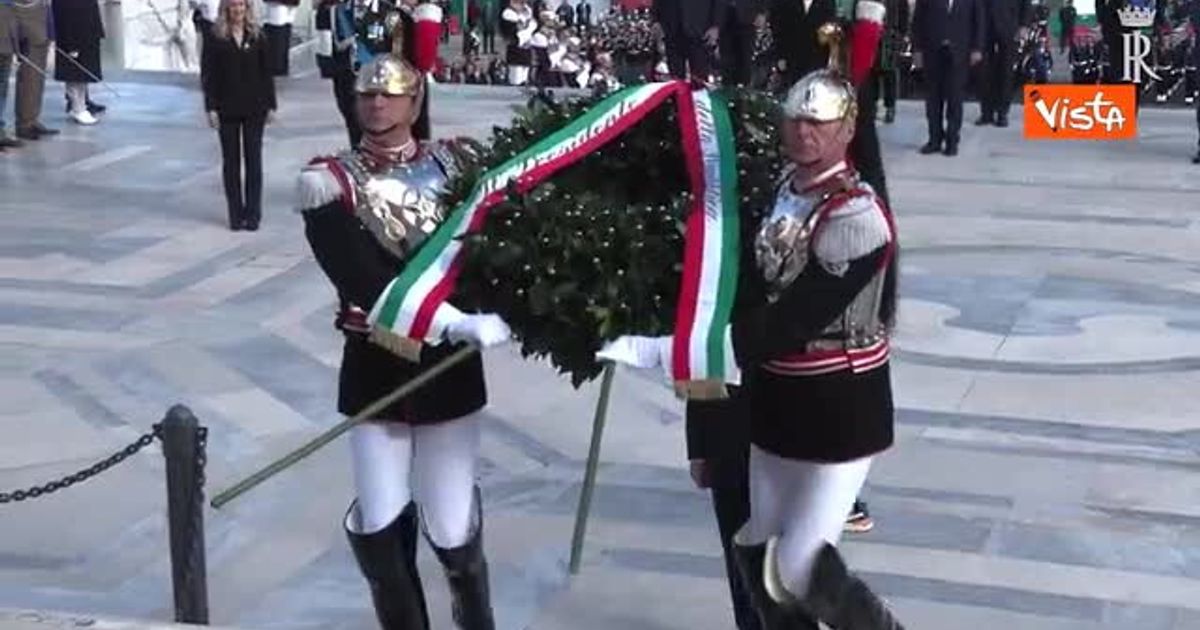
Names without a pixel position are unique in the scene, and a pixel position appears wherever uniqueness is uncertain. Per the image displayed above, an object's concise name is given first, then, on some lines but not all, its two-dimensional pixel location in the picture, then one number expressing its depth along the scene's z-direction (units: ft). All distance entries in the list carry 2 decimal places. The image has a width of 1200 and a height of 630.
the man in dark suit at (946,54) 50.47
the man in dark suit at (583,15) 88.61
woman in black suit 38.83
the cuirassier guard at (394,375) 16.44
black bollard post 17.67
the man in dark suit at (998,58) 53.62
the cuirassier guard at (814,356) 15.23
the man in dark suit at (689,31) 56.49
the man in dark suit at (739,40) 57.93
